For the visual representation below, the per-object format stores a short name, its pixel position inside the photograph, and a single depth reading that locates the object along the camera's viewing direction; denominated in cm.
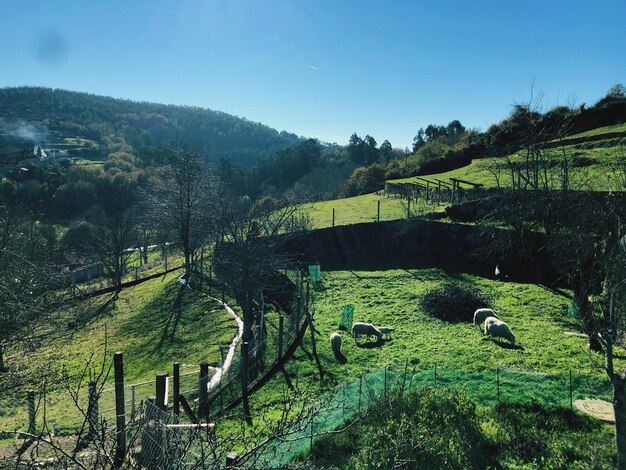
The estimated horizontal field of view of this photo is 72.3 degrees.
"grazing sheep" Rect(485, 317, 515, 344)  2033
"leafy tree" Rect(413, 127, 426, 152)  11231
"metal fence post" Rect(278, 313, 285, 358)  1897
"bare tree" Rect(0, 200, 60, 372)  1797
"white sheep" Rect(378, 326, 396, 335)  2288
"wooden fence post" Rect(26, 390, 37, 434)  1335
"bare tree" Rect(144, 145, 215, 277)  3853
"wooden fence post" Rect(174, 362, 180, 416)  1344
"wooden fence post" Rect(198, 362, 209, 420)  1427
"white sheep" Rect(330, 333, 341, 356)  2067
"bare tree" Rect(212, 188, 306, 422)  2362
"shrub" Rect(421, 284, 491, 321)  2580
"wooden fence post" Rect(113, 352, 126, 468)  1145
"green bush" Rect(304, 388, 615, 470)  1032
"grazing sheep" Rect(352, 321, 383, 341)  2227
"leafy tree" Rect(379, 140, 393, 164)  12048
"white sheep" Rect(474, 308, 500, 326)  2353
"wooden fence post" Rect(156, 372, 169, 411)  1202
